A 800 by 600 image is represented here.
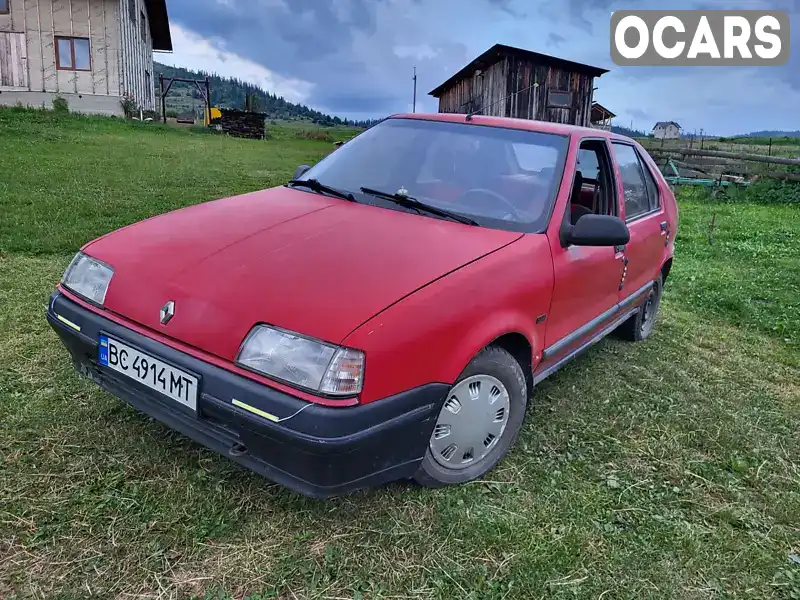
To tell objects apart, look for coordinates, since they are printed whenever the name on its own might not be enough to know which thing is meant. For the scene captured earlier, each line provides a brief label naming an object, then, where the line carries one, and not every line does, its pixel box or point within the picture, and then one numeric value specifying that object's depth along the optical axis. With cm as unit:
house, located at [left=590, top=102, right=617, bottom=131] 3203
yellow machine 2857
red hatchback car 196
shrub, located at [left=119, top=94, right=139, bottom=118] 2145
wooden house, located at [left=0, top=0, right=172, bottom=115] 2047
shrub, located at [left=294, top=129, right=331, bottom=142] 2993
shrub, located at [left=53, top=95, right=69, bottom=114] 1908
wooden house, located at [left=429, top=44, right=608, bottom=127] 1920
